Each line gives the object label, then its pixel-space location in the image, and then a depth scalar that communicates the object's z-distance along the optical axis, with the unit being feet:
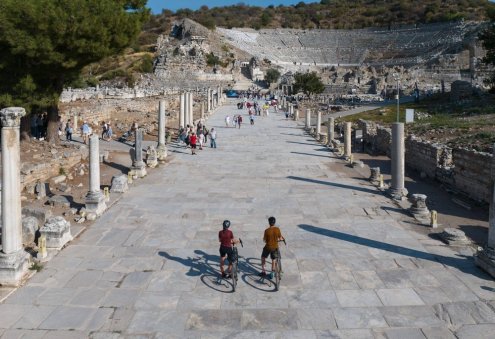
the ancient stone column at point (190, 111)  108.47
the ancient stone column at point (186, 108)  101.02
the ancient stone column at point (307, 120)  125.54
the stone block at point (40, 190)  53.31
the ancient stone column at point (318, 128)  105.81
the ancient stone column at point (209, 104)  164.92
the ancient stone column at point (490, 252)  29.71
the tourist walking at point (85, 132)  89.20
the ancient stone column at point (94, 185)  42.45
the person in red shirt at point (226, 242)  28.48
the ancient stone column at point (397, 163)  50.49
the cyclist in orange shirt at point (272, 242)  28.25
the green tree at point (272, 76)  303.27
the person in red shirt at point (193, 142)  79.25
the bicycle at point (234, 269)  27.40
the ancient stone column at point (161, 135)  73.31
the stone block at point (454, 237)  35.60
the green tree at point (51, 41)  60.29
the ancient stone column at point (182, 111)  98.81
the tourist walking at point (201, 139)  85.30
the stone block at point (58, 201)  48.65
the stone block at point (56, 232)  33.60
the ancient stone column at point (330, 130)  94.26
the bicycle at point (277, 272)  27.55
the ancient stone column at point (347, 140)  78.99
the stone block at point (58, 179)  60.30
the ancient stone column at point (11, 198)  28.22
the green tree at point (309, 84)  245.04
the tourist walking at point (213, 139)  86.89
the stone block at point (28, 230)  35.27
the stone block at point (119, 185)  50.62
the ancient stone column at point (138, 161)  59.62
